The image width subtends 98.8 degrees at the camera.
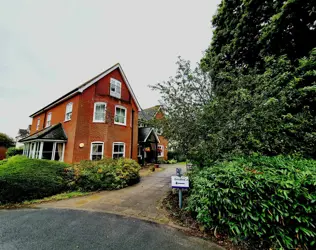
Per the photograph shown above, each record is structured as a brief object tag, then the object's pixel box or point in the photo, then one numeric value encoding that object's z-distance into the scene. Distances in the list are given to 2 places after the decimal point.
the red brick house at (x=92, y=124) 10.73
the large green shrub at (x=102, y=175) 7.36
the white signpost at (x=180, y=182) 4.63
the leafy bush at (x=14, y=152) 17.69
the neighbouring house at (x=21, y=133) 34.42
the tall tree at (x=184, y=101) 5.57
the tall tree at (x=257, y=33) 5.68
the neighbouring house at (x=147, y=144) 16.39
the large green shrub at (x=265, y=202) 2.49
